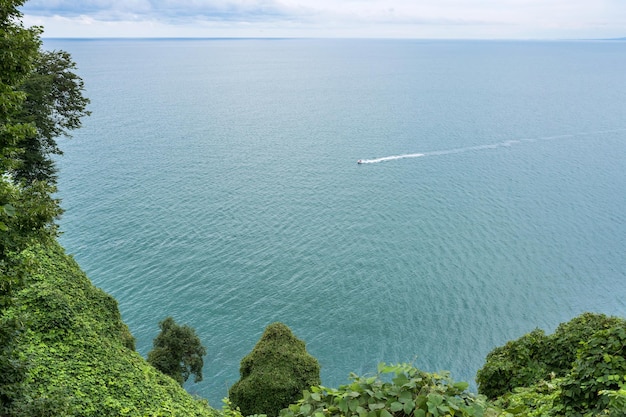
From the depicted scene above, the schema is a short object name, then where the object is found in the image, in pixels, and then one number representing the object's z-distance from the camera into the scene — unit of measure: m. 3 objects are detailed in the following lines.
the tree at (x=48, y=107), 25.72
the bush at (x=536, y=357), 13.38
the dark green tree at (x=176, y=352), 24.11
